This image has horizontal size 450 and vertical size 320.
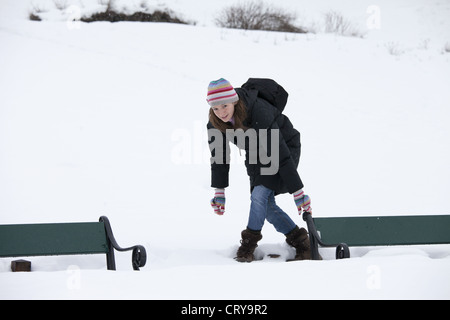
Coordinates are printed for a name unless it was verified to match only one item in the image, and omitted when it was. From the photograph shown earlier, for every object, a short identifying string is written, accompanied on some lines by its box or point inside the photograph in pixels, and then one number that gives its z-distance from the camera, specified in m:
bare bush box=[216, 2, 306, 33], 27.89
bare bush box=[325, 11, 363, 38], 28.17
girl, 8.41
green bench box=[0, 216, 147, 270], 8.27
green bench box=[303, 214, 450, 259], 9.23
